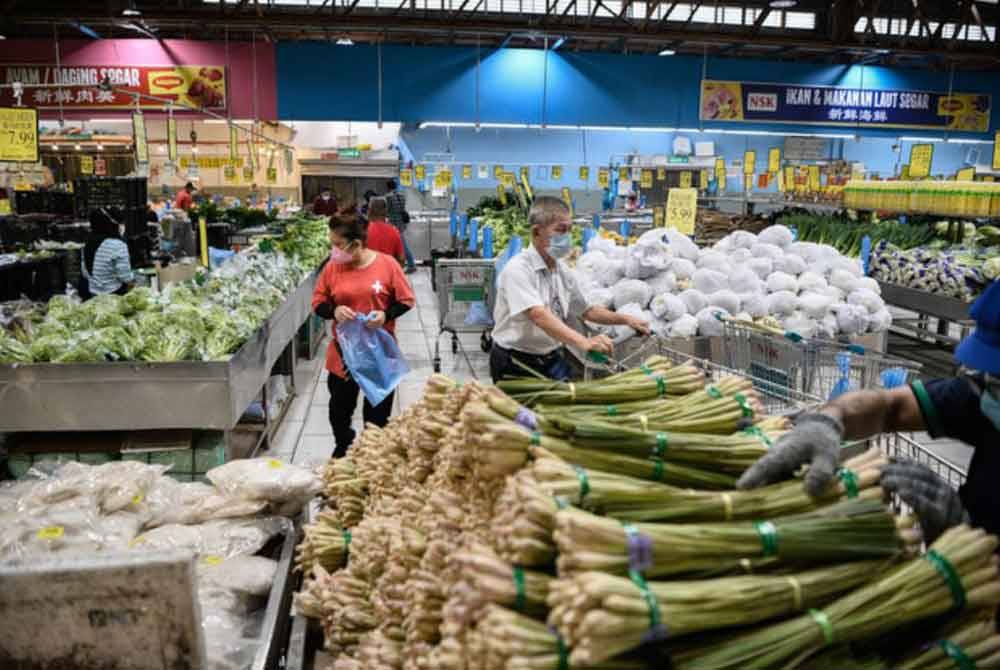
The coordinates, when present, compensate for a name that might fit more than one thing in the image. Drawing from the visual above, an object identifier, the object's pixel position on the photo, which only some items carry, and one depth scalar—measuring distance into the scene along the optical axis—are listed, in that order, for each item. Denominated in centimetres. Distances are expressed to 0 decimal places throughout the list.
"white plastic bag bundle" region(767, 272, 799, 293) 532
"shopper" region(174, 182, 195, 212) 1670
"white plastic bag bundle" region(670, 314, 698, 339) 487
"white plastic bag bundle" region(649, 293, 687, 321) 497
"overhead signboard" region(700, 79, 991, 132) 1589
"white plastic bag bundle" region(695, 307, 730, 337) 487
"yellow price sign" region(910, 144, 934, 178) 1193
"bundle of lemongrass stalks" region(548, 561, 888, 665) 120
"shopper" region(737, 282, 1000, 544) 153
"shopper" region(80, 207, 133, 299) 816
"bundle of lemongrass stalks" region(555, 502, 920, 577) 128
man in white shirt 392
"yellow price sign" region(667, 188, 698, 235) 702
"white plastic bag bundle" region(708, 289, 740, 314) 505
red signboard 1426
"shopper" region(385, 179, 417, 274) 1427
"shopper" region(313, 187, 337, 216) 1489
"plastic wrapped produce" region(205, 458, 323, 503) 286
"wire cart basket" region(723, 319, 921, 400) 326
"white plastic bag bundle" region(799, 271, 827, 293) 536
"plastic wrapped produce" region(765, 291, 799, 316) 518
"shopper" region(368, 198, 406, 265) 883
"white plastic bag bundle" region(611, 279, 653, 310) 521
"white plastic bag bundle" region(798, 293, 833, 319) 516
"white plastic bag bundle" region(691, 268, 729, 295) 529
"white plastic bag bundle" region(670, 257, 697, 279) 555
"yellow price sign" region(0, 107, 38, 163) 877
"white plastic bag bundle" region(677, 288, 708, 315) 509
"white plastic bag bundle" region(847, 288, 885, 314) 528
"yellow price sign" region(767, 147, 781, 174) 1325
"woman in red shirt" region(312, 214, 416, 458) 493
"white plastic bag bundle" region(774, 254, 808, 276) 561
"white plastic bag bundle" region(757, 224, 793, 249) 610
